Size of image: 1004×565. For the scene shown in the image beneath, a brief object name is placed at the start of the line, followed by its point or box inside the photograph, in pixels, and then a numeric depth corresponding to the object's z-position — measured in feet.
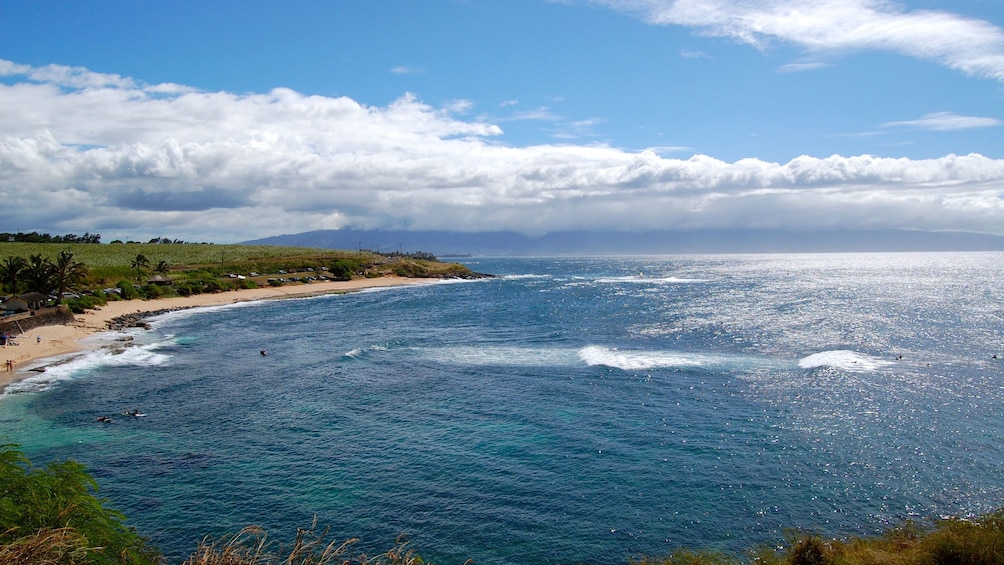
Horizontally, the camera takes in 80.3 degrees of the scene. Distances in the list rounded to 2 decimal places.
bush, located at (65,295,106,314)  261.44
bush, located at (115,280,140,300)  322.79
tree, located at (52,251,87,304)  257.55
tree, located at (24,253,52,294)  255.91
